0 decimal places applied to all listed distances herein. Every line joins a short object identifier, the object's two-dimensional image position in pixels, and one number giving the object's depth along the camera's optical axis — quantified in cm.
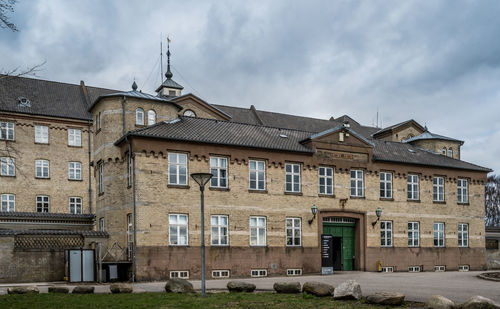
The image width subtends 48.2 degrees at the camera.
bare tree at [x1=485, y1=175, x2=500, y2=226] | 7038
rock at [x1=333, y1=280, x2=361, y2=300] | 1497
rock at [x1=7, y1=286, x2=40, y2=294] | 1725
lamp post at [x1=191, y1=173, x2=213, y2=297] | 1736
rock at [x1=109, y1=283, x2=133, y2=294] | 1758
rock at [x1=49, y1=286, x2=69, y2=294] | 1753
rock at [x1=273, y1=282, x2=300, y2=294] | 1705
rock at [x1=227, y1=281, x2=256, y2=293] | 1770
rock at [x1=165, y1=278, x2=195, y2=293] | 1764
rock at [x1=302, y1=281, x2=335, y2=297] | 1594
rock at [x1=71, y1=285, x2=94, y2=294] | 1748
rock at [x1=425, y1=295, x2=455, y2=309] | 1294
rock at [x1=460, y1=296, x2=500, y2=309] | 1230
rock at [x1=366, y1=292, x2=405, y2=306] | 1409
